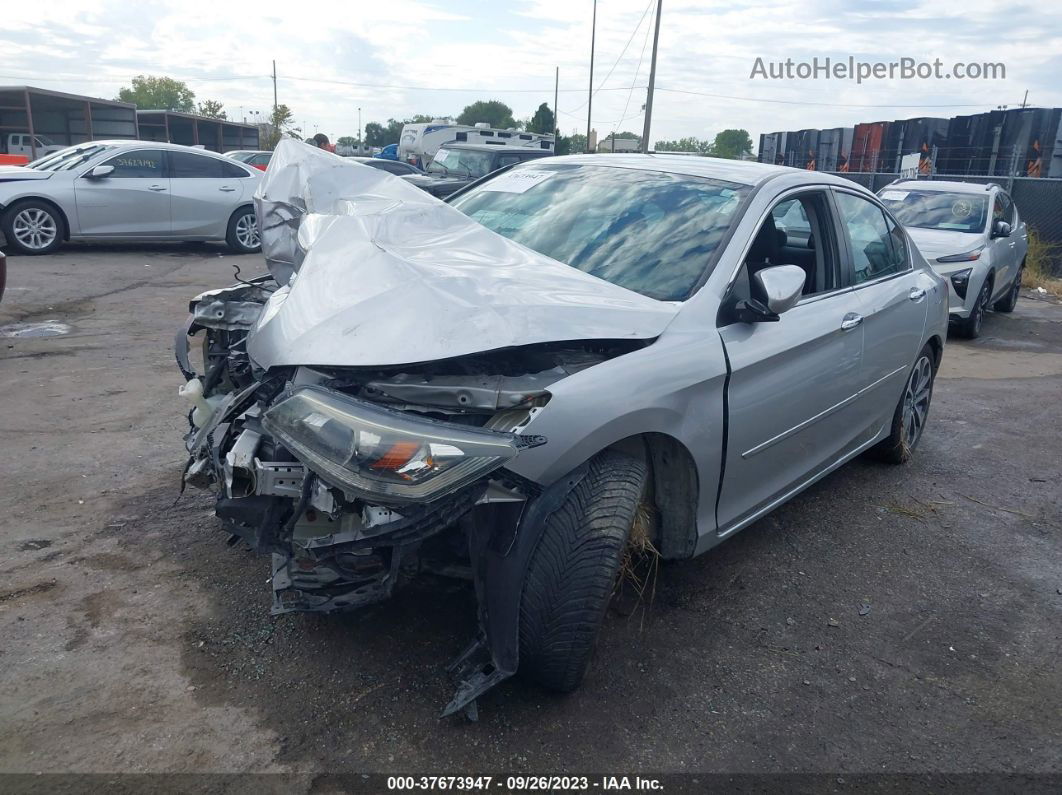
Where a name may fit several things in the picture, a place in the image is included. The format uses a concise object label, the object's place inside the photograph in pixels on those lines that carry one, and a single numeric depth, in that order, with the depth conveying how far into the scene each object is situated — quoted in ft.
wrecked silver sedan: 8.42
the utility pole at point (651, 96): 81.50
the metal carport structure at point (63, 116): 89.51
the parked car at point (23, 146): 88.28
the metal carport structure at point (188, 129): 117.70
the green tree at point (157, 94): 337.11
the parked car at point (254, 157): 67.91
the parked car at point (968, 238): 31.60
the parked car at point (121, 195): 37.83
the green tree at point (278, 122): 178.19
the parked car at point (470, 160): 53.11
